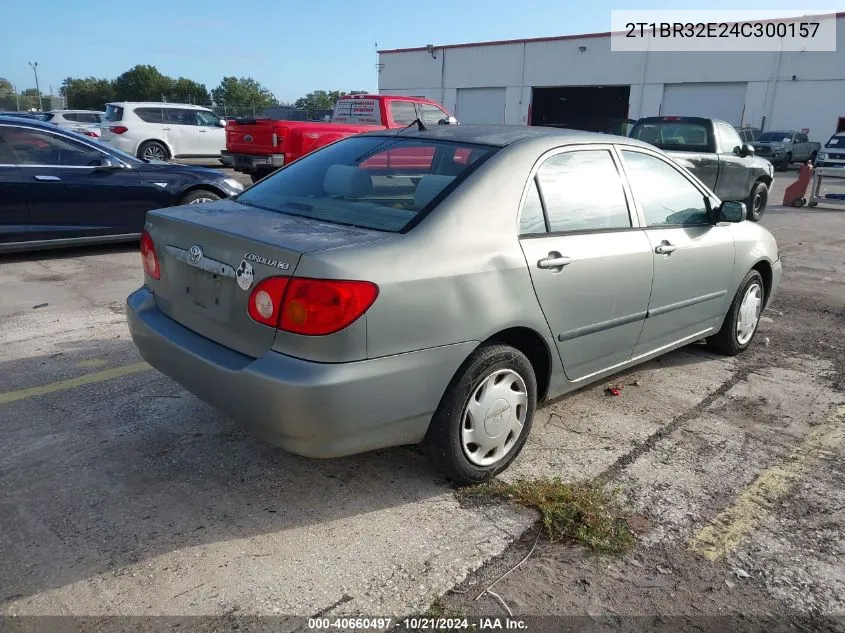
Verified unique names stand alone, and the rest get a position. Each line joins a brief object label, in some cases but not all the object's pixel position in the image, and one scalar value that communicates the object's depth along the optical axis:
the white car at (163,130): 17.44
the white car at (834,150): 23.58
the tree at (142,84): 86.56
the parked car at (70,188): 7.01
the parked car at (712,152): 11.07
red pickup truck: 11.73
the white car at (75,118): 20.12
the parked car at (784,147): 27.19
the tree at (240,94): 99.00
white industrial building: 32.25
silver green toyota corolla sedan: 2.60
